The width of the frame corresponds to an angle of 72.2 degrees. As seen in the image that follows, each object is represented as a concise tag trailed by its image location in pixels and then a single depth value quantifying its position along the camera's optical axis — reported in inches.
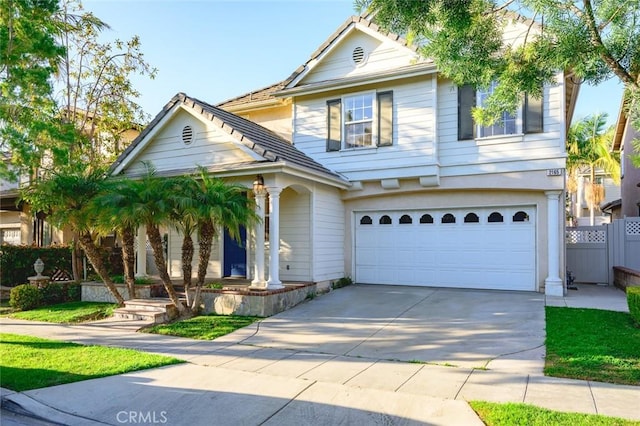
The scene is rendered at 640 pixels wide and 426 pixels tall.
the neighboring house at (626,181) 733.7
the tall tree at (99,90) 552.1
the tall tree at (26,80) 332.8
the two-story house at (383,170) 436.8
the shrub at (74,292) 492.7
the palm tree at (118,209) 348.2
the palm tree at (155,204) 351.3
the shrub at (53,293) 471.9
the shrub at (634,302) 305.1
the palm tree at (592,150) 1008.9
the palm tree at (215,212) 350.9
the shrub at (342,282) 498.5
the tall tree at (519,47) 227.9
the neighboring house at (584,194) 1199.6
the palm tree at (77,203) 398.9
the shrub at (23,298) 447.5
